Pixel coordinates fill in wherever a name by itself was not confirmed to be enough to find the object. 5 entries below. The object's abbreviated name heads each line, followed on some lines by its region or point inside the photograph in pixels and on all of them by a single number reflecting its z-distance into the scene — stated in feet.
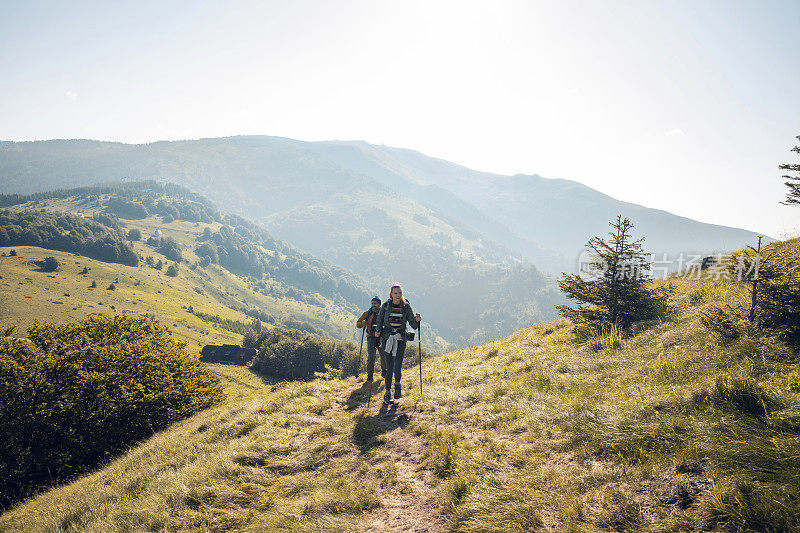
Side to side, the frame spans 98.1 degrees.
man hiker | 41.34
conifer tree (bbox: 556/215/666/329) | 40.11
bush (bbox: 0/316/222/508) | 47.57
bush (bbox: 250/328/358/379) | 283.79
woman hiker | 37.73
